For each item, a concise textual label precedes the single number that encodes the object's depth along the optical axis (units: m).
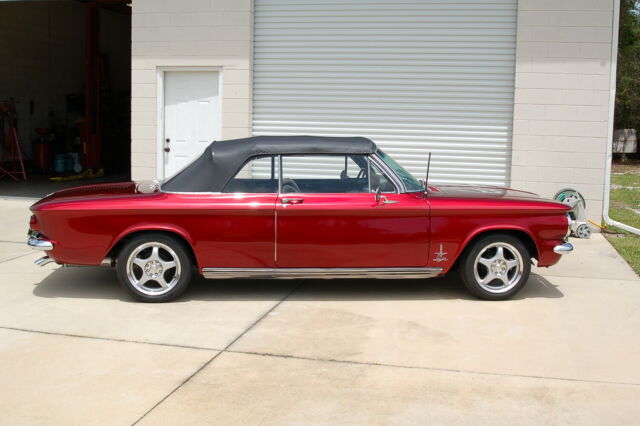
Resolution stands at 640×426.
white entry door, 11.31
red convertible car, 6.30
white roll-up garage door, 10.55
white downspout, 9.96
